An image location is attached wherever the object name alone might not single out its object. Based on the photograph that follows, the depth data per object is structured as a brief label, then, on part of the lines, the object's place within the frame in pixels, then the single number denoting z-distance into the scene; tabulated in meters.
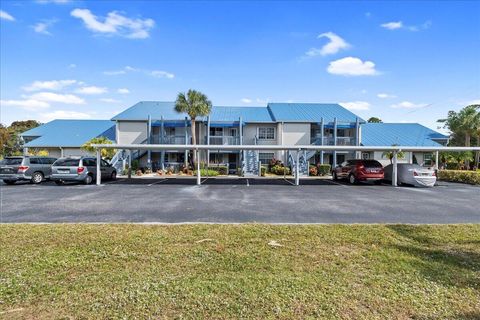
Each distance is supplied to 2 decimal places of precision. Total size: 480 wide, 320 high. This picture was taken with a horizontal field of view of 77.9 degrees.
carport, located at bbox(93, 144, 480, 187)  17.73
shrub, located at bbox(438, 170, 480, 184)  19.03
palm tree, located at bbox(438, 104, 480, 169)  33.38
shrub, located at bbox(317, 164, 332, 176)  27.95
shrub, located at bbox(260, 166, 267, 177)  26.36
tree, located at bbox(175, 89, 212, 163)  28.89
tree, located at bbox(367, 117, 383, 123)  71.69
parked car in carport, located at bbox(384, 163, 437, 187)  17.20
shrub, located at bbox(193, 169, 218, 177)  25.44
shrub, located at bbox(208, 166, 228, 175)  28.14
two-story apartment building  30.89
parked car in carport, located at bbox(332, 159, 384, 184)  18.11
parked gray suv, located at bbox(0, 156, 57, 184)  16.86
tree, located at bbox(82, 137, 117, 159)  25.80
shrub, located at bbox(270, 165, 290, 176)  27.70
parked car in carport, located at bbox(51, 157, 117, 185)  16.53
